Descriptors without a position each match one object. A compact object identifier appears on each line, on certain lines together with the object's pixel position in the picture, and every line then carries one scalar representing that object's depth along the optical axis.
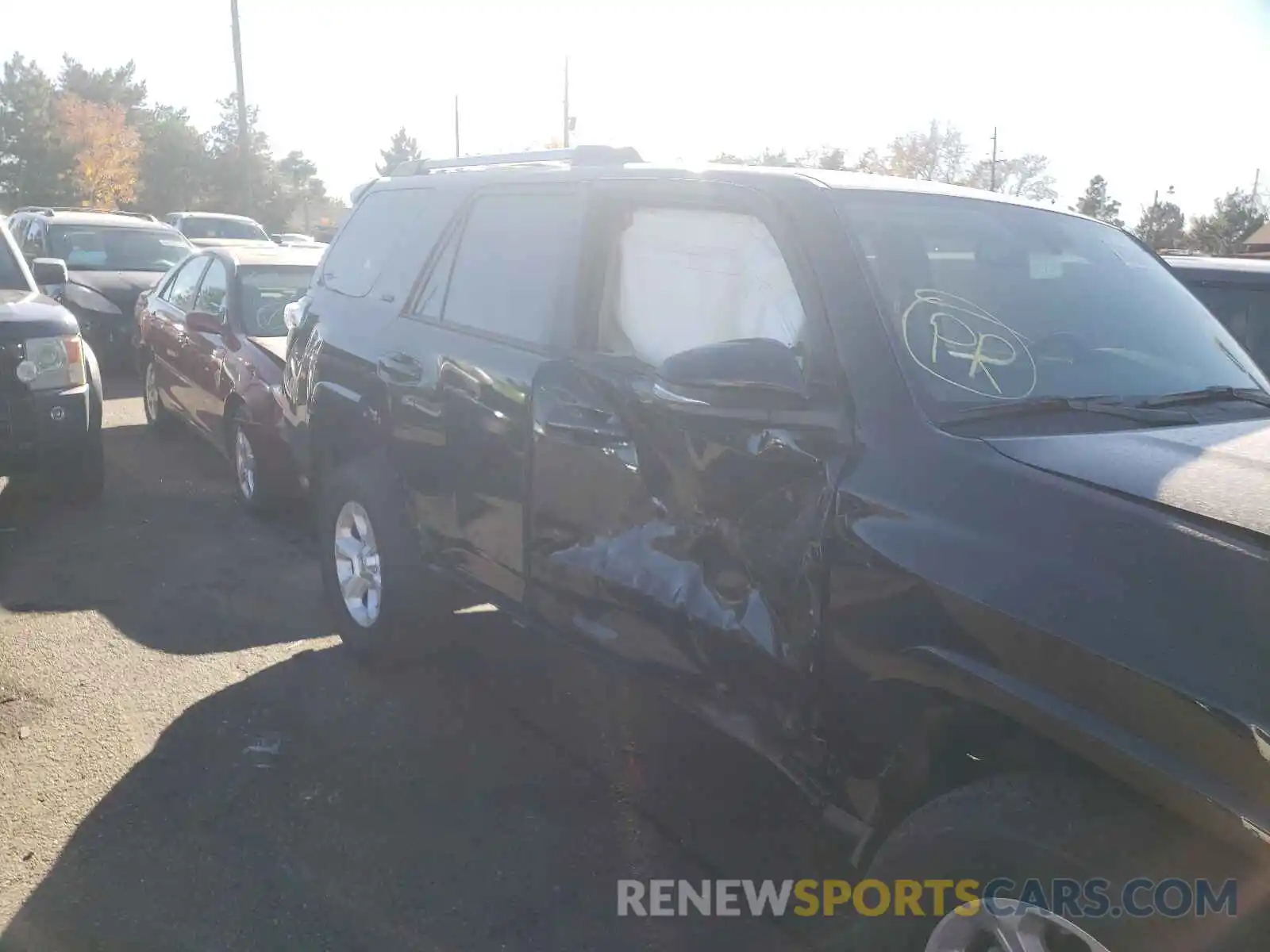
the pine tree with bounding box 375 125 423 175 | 83.25
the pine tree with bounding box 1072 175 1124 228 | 54.73
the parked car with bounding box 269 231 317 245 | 18.45
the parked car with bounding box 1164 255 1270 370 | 5.83
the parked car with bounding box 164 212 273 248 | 24.08
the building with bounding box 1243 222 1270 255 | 36.97
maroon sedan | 6.61
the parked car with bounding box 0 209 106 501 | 6.23
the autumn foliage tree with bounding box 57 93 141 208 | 58.88
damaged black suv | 1.90
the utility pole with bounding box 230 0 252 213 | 30.14
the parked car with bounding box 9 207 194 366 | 12.30
